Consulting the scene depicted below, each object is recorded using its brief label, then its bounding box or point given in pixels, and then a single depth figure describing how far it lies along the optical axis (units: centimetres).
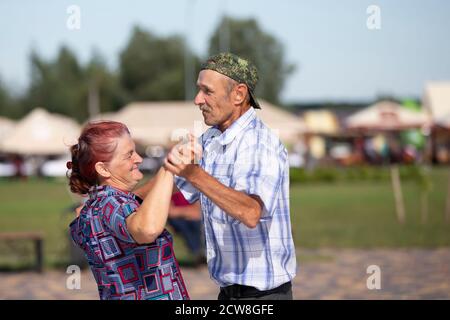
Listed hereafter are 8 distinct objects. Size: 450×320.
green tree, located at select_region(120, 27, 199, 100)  8612
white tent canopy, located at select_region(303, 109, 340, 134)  7504
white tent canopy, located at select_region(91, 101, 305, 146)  4925
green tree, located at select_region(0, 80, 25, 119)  8544
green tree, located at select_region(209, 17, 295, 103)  8338
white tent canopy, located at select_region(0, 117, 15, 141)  6794
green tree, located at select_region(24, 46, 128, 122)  8450
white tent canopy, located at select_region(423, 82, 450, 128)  6900
